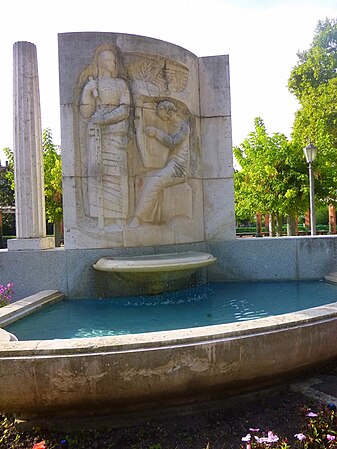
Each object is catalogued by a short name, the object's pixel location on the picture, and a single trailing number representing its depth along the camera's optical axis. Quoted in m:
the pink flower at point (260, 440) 2.54
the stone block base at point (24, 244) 7.16
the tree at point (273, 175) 17.14
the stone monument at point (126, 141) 7.10
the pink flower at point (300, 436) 2.60
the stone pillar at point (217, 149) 8.45
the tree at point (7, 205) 33.38
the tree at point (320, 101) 17.19
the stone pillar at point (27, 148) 7.17
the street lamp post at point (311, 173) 12.03
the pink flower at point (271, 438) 2.49
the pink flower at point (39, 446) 2.49
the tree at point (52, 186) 19.67
